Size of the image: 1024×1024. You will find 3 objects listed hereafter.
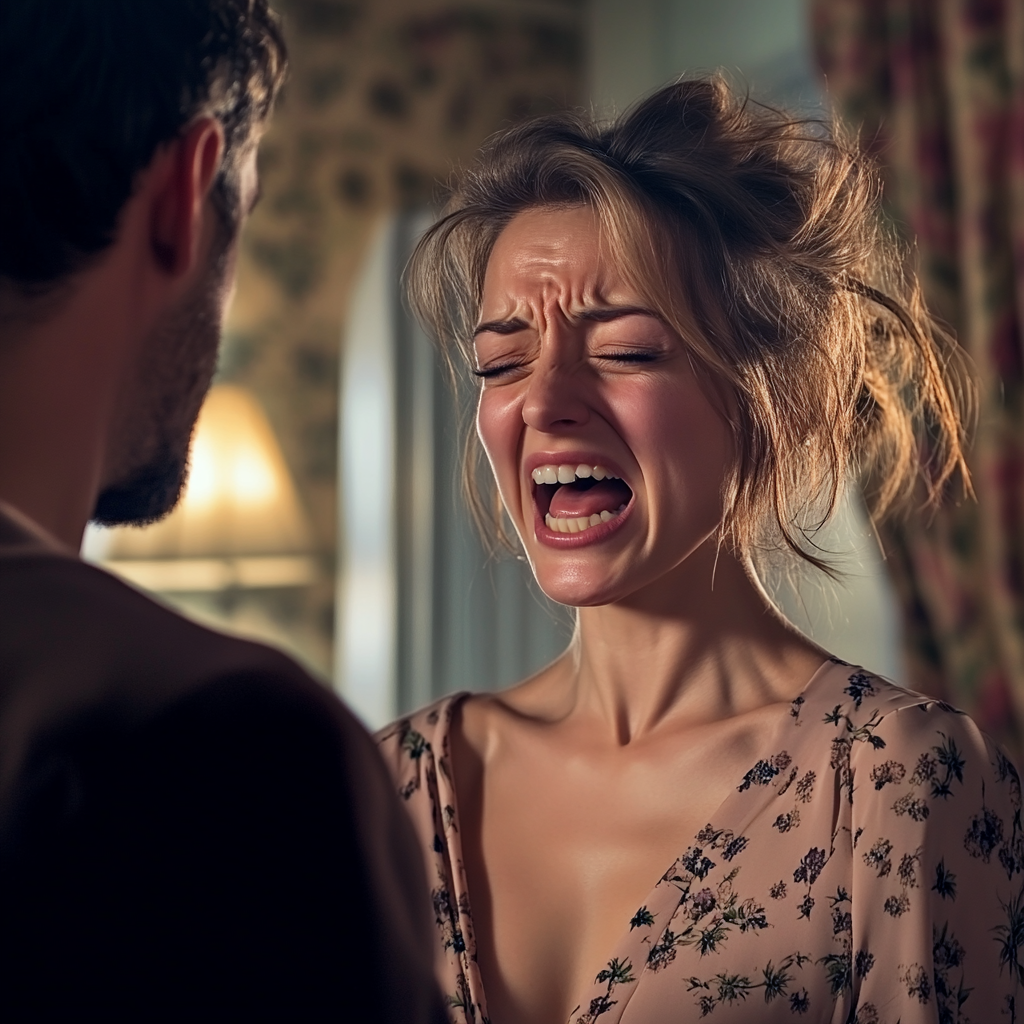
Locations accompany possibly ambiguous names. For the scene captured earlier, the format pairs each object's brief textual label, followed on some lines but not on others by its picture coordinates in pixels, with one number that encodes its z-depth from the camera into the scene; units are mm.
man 511
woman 1148
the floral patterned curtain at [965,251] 2729
